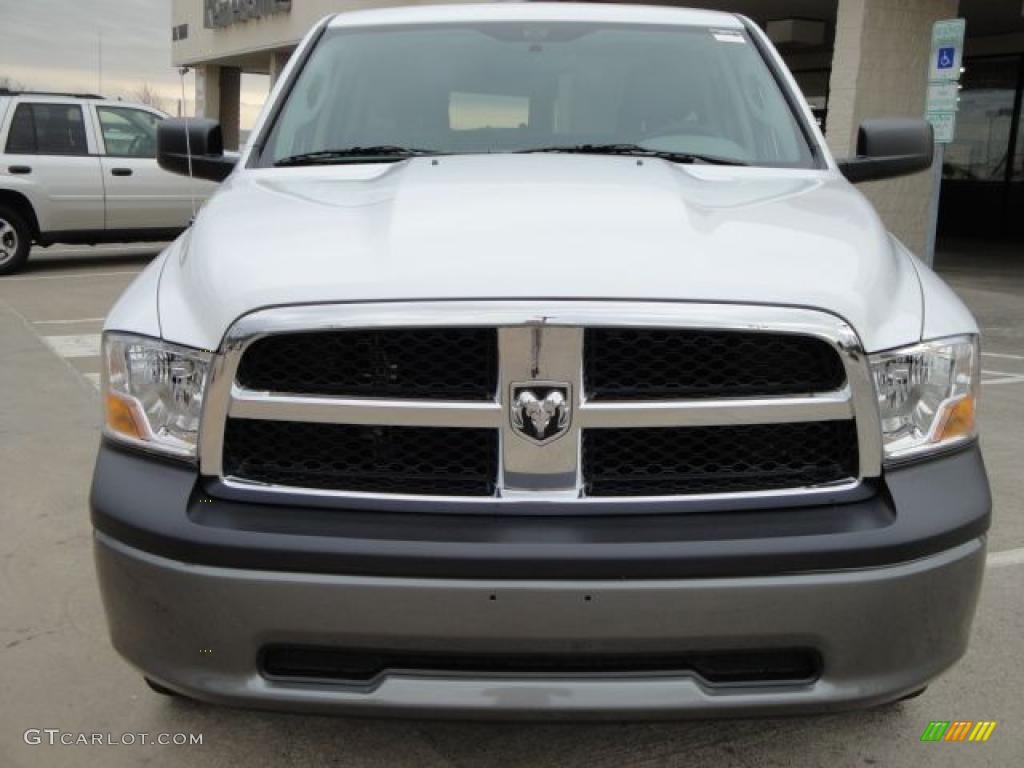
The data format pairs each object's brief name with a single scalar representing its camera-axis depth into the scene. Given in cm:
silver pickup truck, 185
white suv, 1149
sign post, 880
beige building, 1265
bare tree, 8827
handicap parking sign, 877
